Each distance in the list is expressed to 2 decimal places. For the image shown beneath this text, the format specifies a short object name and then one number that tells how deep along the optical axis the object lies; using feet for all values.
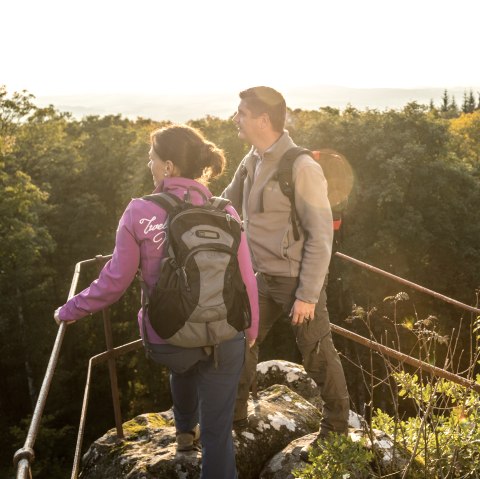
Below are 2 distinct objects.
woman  8.38
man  10.50
